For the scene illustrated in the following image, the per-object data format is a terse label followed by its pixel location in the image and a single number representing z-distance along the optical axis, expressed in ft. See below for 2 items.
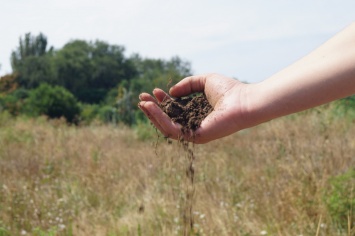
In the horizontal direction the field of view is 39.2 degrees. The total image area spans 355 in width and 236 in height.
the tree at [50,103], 67.77
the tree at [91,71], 136.87
